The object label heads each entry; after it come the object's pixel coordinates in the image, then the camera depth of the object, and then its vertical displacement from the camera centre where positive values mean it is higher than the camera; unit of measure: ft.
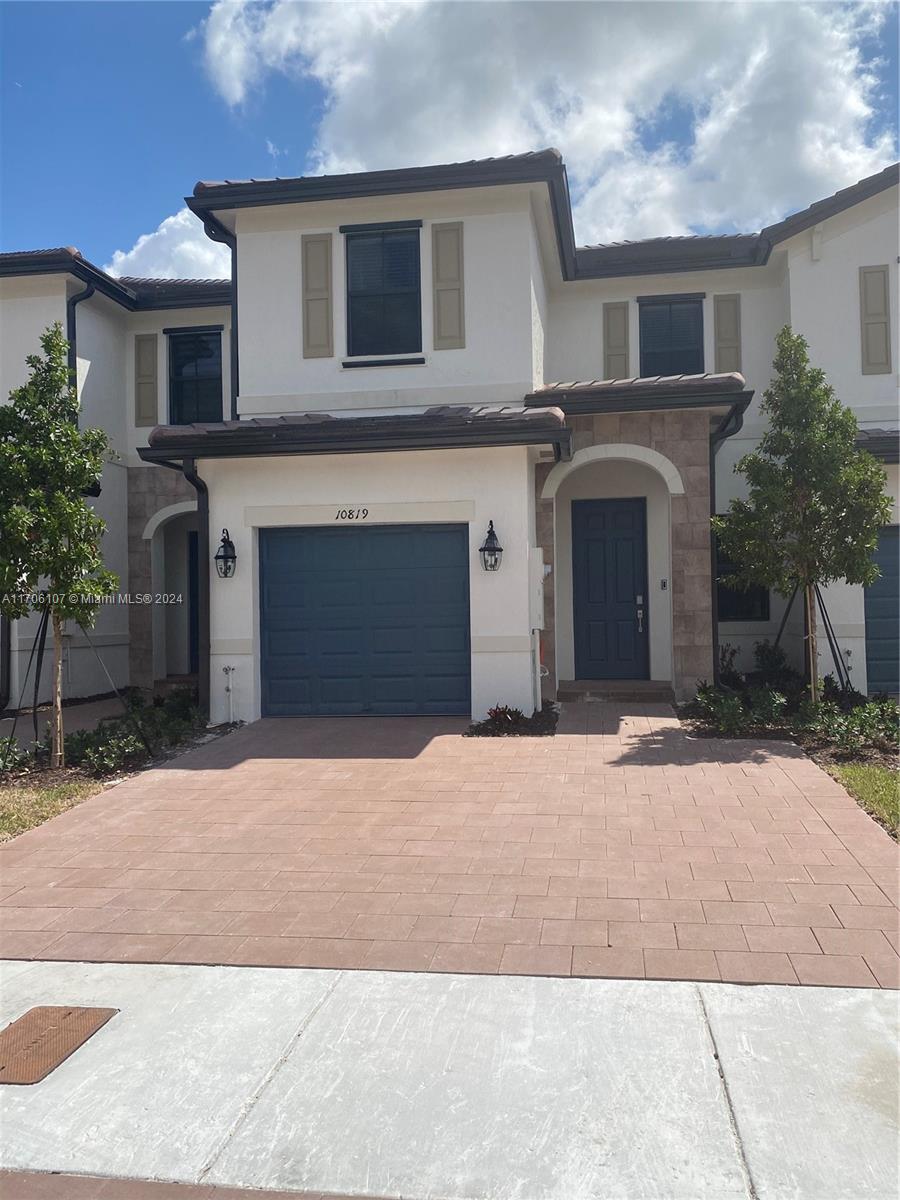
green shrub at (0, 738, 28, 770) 30.30 -4.71
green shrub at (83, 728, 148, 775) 30.01 -4.70
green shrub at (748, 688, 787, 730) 33.99 -3.98
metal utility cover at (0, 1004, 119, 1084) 12.26 -5.95
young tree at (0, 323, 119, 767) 28.73 +3.36
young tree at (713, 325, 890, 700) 33.27 +3.74
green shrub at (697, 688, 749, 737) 33.24 -4.03
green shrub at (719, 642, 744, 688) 43.80 -3.14
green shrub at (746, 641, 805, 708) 41.27 -3.26
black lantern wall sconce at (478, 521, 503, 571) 36.19 +2.20
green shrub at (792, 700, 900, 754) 30.66 -4.21
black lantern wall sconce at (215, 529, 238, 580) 37.55 +2.12
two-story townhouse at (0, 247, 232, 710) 50.96 +11.49
